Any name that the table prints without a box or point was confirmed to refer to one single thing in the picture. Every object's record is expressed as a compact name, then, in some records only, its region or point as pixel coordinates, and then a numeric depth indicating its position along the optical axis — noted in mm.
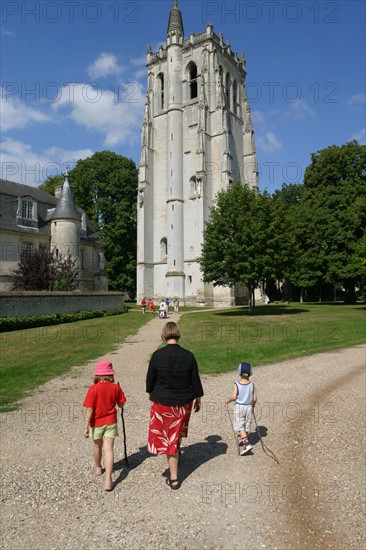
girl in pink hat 5746
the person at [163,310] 30844
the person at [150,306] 38225
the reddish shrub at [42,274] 29906
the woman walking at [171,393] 5613
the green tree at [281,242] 31672
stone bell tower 47844
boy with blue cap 6773
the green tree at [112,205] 53875
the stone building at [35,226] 35031
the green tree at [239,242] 31019
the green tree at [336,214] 41562
